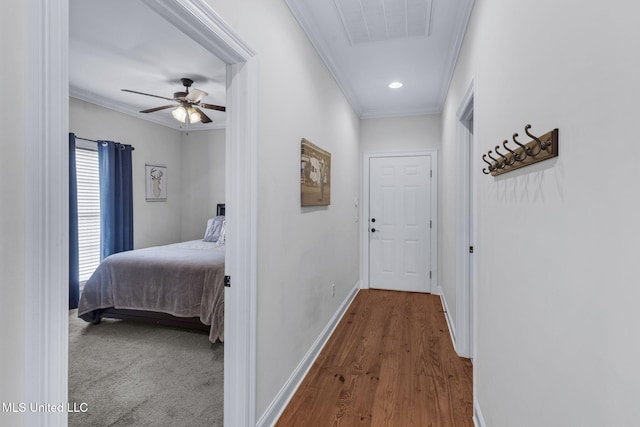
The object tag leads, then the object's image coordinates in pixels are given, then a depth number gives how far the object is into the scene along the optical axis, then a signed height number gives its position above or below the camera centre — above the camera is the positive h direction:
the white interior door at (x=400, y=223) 4.59 -0.17
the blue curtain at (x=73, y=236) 3.94 -0.31
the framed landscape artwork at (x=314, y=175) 2.42 +0.29
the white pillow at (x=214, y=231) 4.81 -0.30
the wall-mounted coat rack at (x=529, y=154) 0.90 +0.19
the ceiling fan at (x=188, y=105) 3.67 +1.22
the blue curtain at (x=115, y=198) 4.44 +0.17
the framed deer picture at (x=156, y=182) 5.14 +0.45
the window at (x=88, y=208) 4.25 +0.03
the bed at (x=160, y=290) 3.09 -0.80
